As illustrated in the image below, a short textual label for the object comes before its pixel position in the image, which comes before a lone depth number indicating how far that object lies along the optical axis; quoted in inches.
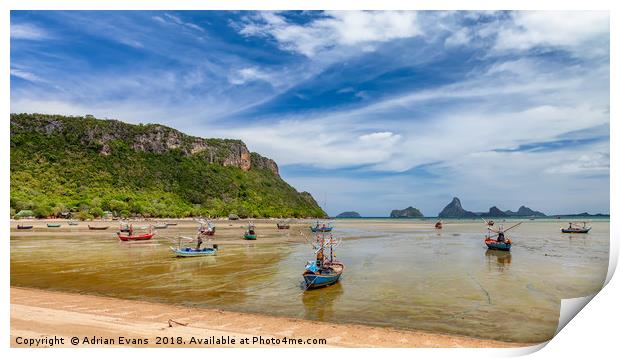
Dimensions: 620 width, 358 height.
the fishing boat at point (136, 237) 1467.8
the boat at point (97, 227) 2015.9
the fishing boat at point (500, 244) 1249.4
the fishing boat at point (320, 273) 608.1
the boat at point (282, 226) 2570.1
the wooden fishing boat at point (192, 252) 1028.5
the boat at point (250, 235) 1674.5
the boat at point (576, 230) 2166.8
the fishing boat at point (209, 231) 1758.1
